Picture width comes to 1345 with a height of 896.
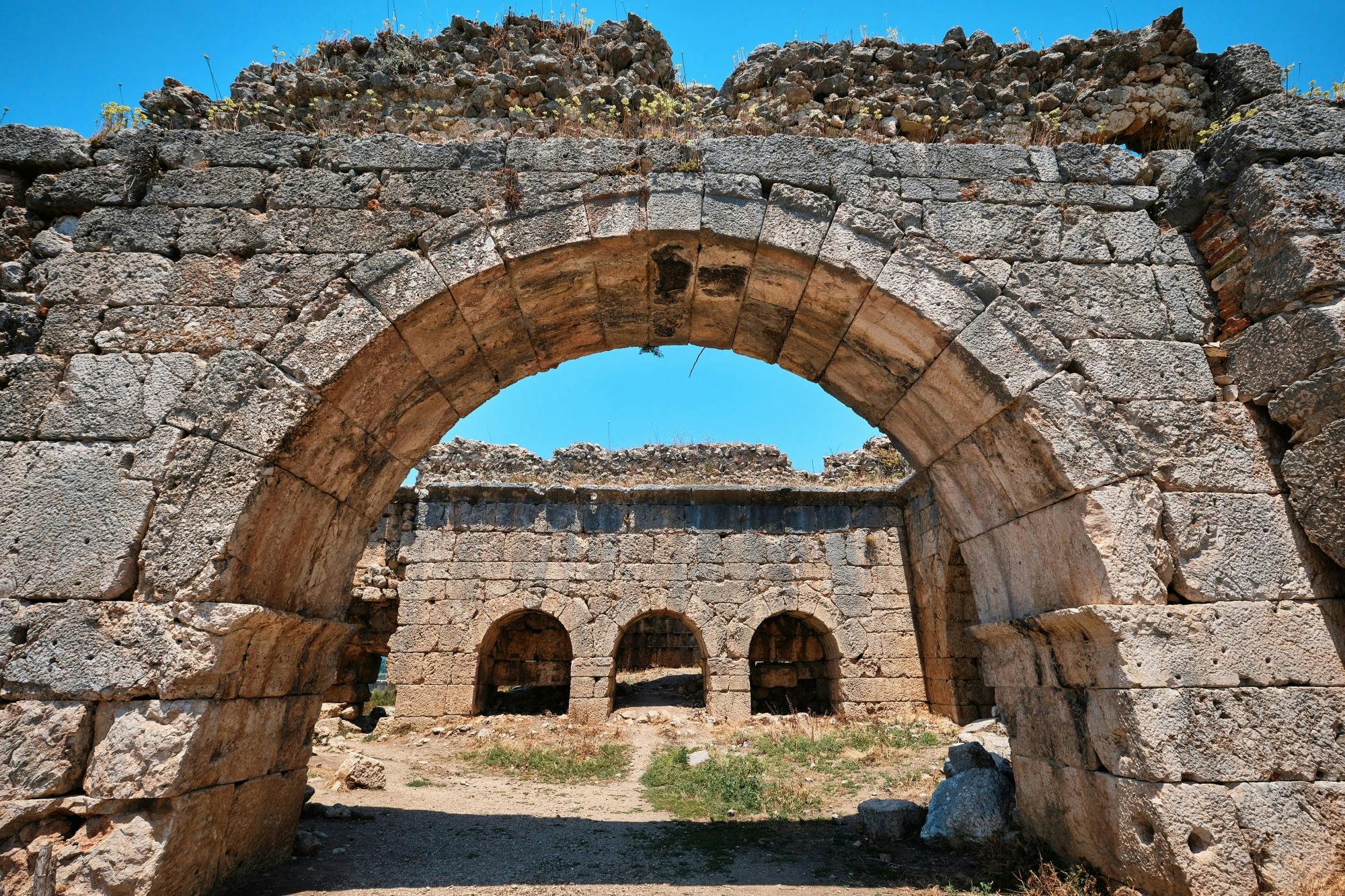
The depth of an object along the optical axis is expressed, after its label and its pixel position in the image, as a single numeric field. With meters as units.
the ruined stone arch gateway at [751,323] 3.38
